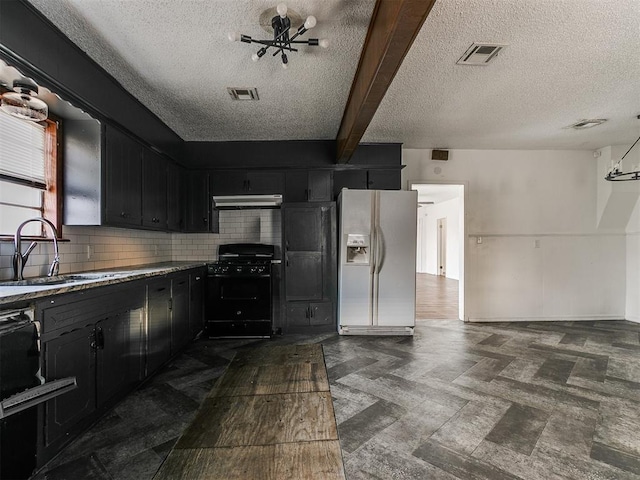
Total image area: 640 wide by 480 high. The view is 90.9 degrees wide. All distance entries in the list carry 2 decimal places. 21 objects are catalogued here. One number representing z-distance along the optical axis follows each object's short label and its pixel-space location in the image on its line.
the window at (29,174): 2.26
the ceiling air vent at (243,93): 3.00
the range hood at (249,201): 4.35
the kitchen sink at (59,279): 2.02
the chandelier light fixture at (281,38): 1.95
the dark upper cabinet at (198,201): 4.50
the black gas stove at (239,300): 4.04
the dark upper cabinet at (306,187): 4.48
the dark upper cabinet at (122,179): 2.76
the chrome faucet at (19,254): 2.08
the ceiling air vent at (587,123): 3.82
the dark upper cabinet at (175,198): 4.02
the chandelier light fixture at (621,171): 3.88
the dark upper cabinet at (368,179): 4.54
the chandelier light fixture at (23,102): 2.09
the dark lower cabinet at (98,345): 1.75
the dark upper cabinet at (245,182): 4.48
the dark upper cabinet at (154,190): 3.40
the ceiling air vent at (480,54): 2.37
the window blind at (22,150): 2.25
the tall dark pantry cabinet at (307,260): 4.27
